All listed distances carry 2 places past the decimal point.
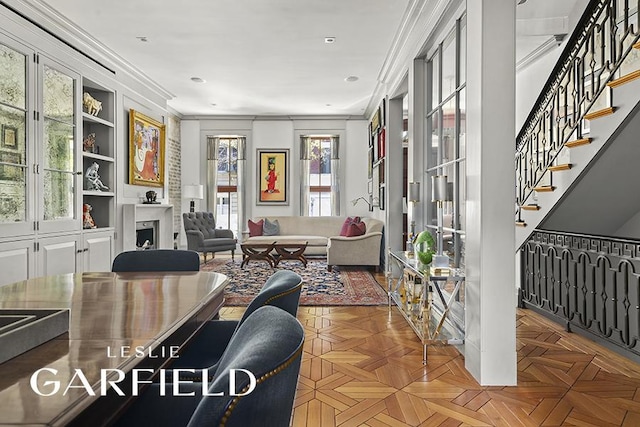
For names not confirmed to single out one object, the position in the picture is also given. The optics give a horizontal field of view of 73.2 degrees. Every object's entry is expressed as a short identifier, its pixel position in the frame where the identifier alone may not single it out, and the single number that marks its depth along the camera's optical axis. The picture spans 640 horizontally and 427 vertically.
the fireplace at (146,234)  6.31
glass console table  2.95
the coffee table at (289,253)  6.80
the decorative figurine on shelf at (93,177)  5.19
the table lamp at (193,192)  8.60
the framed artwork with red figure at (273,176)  9.22
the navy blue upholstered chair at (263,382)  0.61
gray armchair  7.66
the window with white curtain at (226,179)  9.27
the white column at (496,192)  2.52
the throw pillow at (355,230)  6.96
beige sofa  6.77
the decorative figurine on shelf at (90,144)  5.23
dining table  0.69
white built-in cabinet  3.58
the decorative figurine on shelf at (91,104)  5.01
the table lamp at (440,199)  3.18
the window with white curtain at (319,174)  9.24
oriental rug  4.71
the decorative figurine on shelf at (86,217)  5.00
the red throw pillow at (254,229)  8.47
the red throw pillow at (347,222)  7.50
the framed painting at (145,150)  6.01
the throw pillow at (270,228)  8.52
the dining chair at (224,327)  1.23
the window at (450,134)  3.33
